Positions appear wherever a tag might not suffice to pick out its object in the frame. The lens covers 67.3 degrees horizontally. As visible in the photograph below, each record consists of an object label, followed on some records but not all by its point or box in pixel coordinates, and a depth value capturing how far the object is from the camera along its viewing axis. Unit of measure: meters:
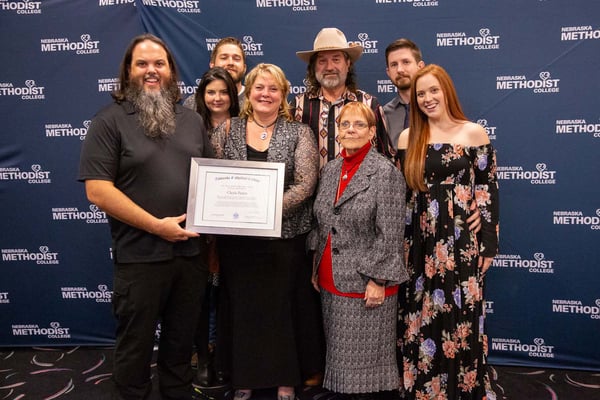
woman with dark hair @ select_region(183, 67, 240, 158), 2.69
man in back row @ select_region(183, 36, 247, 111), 2.98
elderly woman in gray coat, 2.28
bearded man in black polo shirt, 1.98
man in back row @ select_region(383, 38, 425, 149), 2.92
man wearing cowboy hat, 2.67
